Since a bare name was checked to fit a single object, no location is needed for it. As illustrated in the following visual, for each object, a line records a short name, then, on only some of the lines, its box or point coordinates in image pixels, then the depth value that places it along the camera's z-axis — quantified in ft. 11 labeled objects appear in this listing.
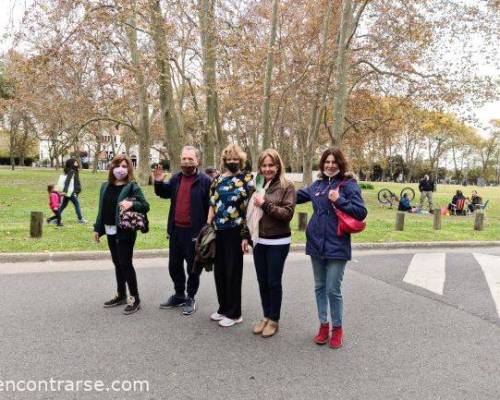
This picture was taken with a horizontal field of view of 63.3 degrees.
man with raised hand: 15.25
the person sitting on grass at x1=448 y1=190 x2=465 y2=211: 61.04
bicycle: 70.23
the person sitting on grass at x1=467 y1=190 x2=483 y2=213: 63.82
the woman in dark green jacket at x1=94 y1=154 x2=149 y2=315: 15.49
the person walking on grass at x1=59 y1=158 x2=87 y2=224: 33.45
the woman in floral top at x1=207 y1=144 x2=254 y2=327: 14.11
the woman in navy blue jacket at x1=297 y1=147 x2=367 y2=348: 12.59
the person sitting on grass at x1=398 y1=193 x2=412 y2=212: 59.36
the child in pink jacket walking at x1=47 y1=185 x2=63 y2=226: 32.94
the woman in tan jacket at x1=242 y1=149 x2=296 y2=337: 13.23
